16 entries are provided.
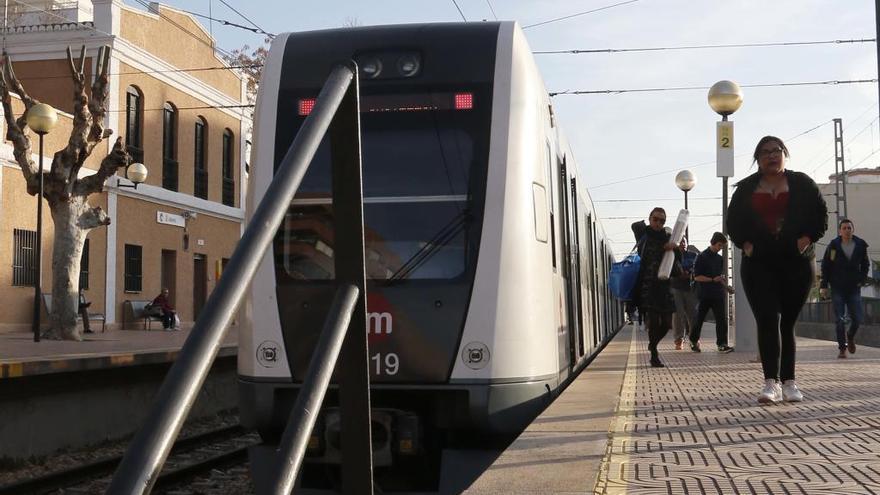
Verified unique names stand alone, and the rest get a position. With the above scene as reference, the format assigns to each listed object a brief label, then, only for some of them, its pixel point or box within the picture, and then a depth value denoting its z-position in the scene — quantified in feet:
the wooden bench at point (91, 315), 92.68
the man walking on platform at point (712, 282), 51.37
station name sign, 114.11
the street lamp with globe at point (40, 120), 66.44
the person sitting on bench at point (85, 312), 89.81
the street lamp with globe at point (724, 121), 50.62
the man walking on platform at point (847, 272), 45.32
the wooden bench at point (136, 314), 106.01
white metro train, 20.54
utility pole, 196.85
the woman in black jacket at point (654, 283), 39.88
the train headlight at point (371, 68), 22.86
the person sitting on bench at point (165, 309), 105.60
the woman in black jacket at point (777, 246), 22.94
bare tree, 70.49
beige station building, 92.31
